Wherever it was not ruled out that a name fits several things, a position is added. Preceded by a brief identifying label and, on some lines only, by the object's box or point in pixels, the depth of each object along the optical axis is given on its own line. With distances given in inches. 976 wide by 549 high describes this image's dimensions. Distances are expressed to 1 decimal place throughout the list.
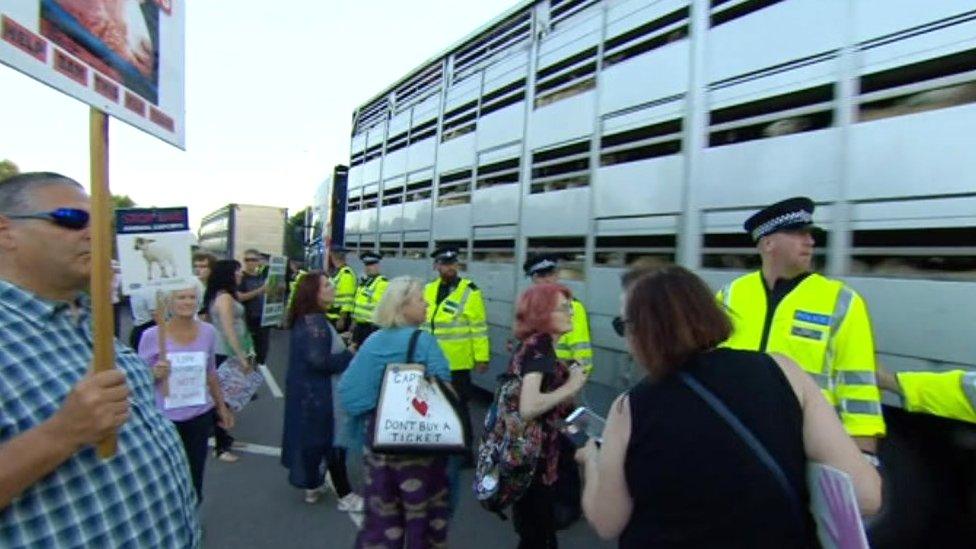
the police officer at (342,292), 462.0
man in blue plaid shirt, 54.4
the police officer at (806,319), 109.7
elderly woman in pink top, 160.9
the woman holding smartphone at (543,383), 129.1
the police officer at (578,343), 201.0
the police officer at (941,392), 97.9
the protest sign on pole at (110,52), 52.5
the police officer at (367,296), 367.6
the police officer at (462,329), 258.4
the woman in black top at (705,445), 64.8
